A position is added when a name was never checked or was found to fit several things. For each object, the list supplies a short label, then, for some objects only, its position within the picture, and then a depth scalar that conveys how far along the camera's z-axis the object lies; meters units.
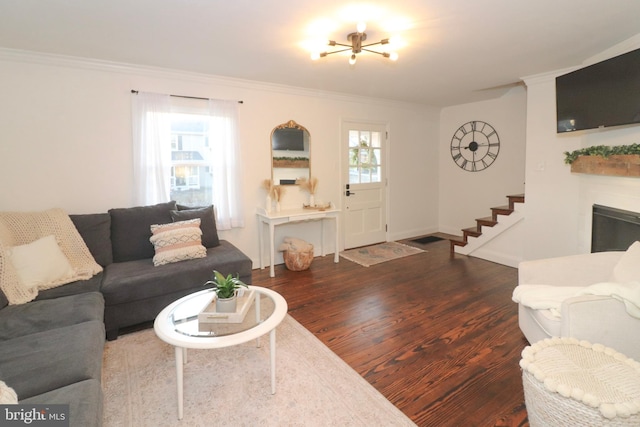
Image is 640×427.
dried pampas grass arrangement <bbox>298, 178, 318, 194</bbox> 4.49
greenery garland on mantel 2.55
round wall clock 5.25
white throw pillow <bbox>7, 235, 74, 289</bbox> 2.27
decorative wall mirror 4.28
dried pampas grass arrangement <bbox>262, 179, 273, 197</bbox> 4.16
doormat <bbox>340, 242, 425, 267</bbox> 4.50
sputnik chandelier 2.48
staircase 4.21
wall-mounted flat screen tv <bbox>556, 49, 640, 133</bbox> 2.46
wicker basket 4.03
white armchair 1.65
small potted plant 1.90
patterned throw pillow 2.88
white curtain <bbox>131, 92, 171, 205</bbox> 3.35
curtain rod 3.56
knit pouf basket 1.20
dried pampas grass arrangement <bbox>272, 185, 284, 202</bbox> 4.21
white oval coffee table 1.64
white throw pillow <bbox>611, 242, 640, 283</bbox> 1.83
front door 4.97
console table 3.91
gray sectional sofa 1.32
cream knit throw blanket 2.34
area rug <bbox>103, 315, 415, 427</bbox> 1.68
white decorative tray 1.81
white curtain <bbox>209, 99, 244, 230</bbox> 3.77
